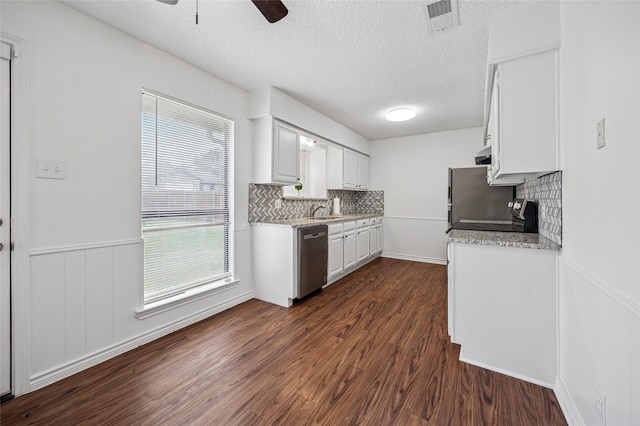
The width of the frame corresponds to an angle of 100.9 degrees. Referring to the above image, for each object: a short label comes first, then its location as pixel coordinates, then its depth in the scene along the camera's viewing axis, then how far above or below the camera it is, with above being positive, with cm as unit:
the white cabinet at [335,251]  354 -53
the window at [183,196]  225 +16
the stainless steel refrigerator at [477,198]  351 +21
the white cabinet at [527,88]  159 +79
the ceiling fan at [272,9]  147 +117
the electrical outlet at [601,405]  101 -76
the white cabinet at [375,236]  485 -44
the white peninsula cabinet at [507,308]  161 -62
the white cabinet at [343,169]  459 +80
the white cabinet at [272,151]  304 +73
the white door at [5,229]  151 -10
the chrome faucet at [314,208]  428 +8
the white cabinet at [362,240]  433 -46
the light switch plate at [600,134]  104 +32
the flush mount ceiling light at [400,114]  352 +136
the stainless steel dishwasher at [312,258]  297 -54
